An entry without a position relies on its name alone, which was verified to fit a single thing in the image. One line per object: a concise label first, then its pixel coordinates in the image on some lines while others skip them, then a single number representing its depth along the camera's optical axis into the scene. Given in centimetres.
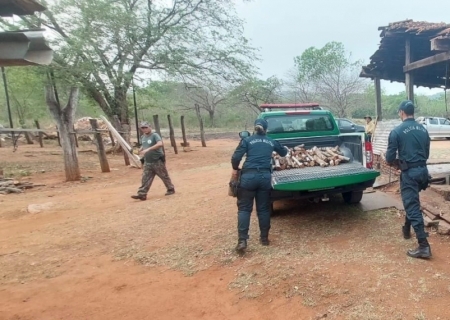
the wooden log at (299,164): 566
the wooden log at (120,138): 1316
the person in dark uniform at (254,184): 438
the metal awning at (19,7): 260
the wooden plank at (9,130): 946
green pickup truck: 481
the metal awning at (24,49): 241
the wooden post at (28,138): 2644
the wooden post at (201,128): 2348
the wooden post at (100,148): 1266
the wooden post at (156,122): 1705
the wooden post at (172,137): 1972
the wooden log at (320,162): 558
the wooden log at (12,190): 1011
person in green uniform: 740
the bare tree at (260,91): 2139
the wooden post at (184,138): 2205
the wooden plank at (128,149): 1305
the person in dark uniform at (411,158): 382
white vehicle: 1948
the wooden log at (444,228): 432
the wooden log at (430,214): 474
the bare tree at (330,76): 2995
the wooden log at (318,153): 578
